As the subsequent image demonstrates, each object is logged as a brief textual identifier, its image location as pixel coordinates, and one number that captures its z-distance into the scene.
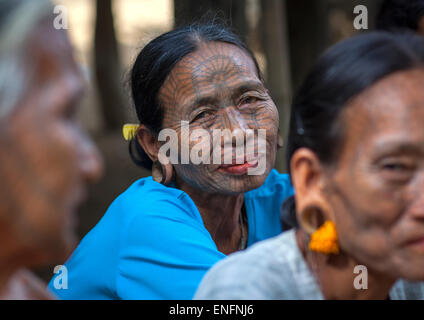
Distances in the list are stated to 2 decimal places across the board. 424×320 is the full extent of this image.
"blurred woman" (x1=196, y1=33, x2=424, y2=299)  1.66
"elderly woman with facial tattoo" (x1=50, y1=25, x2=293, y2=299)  2.44
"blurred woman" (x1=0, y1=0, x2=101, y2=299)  1.34
